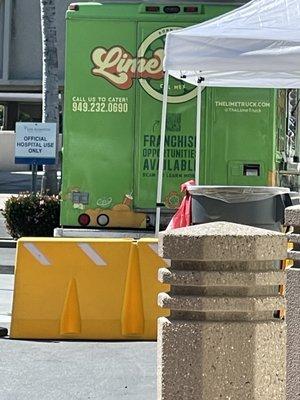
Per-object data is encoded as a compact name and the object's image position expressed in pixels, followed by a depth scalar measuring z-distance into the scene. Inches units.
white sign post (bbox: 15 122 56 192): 700.0
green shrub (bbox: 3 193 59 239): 674.8
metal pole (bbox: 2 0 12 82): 1617.9
